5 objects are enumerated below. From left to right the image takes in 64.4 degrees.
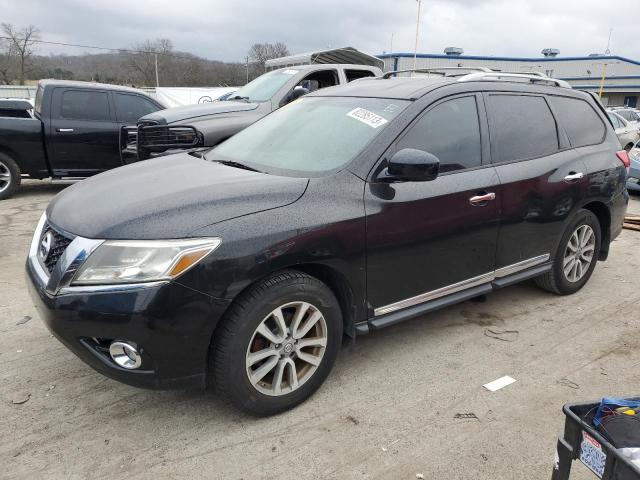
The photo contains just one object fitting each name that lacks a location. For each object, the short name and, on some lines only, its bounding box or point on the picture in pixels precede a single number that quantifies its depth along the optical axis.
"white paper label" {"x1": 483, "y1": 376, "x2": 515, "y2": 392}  3.08
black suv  2.35
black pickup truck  7.82
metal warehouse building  49.94
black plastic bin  1.45
